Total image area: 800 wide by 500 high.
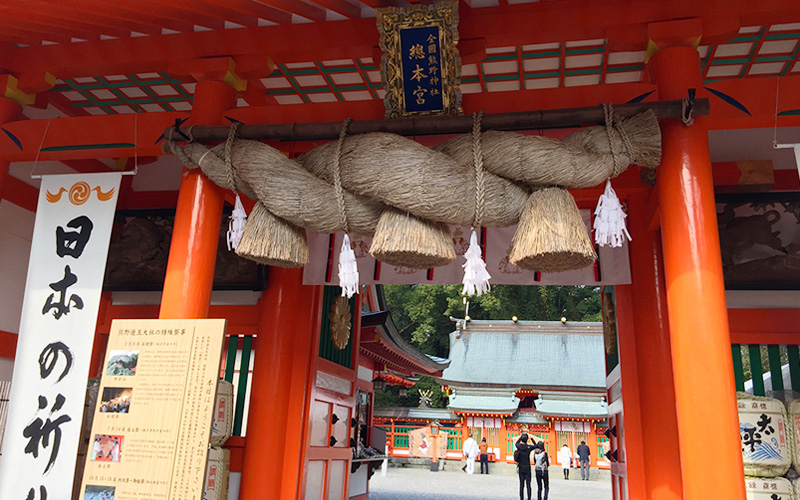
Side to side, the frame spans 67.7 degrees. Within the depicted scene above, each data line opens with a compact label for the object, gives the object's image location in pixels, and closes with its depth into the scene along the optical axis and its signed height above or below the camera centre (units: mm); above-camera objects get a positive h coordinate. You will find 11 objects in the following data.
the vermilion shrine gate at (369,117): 3225 +2012
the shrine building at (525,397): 18641 +922
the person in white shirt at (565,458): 17766 -878
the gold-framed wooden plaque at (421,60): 3508 +2097
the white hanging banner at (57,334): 3654 +457
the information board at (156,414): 3029 -13
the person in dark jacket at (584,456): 16534 -758
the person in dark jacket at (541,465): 10773 -676
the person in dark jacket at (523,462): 10984 -651
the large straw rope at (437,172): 3062 +1271
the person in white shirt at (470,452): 18375 -843
